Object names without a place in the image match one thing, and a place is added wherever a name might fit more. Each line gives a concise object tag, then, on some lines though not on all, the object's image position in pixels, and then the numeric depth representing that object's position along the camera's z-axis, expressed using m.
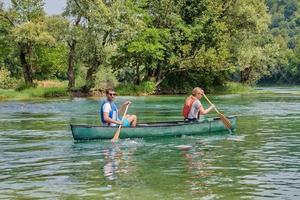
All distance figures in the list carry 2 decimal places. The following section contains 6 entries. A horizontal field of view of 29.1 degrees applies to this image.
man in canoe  19.20
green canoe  19.27
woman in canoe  21.11
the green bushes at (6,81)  53.53
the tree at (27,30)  53.28
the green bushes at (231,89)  66.94
